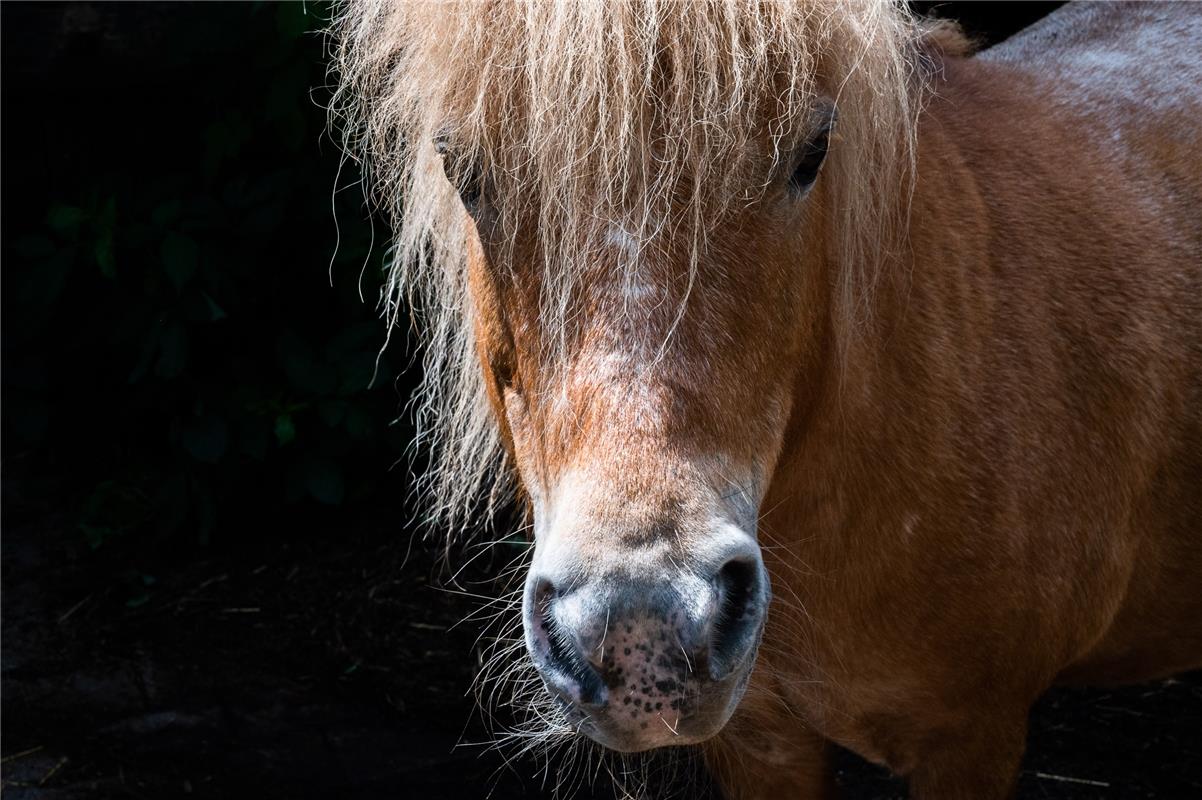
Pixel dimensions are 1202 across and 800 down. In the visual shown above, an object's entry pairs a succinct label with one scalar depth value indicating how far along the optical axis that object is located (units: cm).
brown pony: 144
